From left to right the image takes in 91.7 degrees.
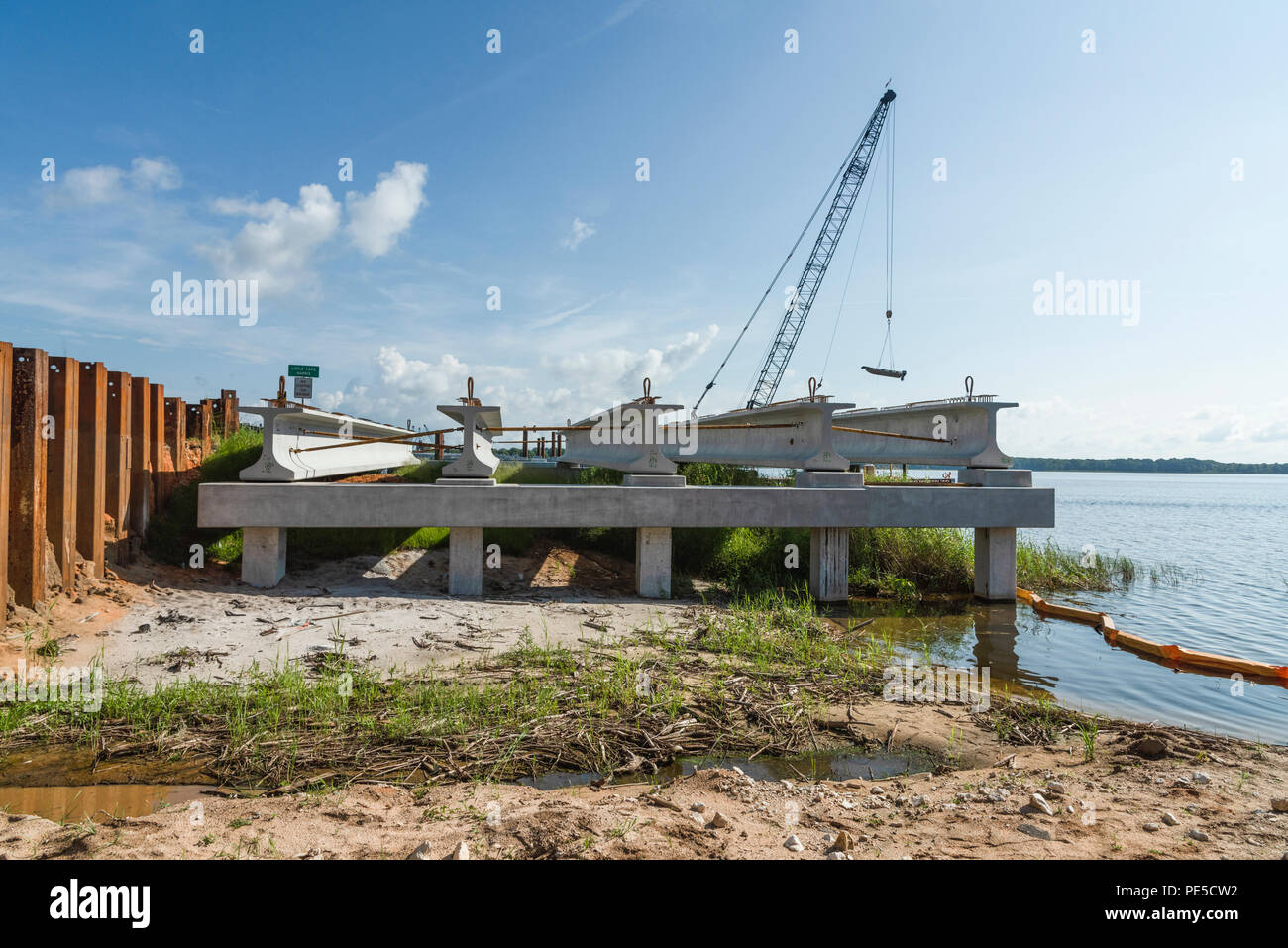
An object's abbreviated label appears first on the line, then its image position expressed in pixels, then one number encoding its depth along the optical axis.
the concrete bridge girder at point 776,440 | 12.45
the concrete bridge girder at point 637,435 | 11.73
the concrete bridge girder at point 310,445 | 10.17
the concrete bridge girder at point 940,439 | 13.25
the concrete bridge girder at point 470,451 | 10.80
